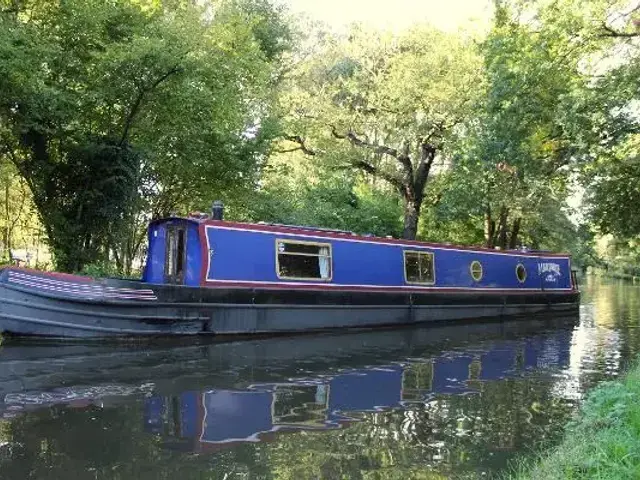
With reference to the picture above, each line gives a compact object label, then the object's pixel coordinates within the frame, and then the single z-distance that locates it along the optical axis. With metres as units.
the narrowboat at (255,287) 10.91
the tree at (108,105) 12.56
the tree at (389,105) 20.75
